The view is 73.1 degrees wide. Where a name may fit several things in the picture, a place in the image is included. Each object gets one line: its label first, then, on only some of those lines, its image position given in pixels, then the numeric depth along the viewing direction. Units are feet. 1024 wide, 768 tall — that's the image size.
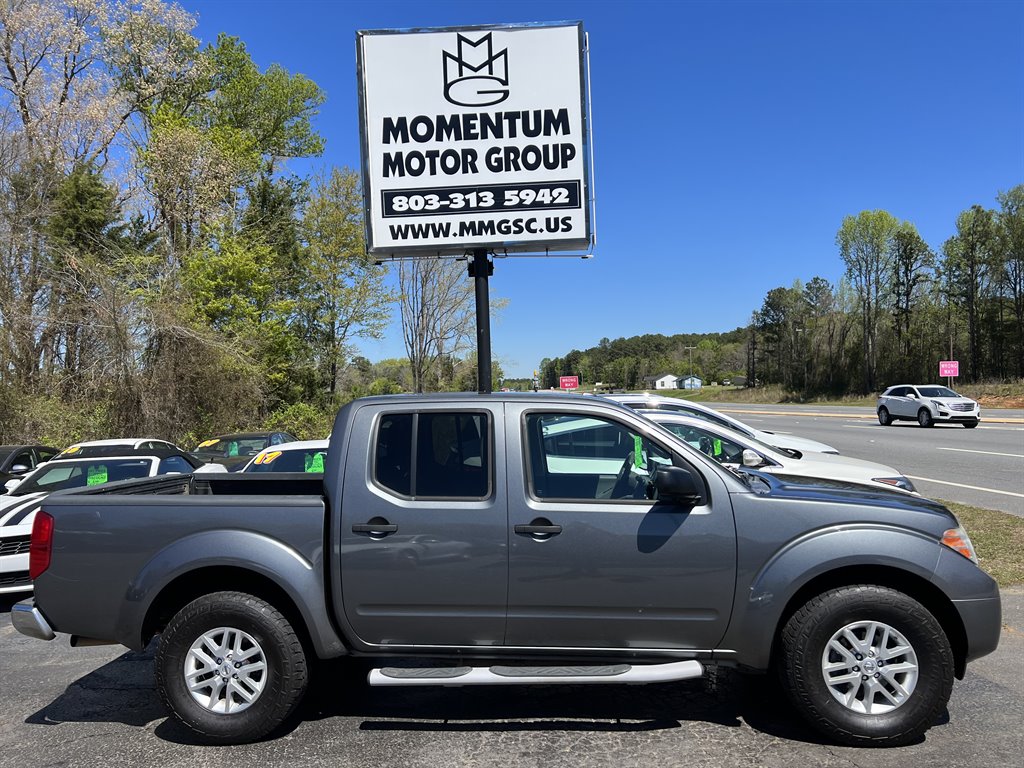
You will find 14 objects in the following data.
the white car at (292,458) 29.63
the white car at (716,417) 30.14
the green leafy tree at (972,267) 196.85
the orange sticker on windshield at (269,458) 29.76
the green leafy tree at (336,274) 109.70
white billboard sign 27.84
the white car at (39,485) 21.91
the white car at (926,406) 85.15
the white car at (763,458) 24.58
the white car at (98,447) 34.45
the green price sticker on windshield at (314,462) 30.37
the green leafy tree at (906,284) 224.08
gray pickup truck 11.71
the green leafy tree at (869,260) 228.63
